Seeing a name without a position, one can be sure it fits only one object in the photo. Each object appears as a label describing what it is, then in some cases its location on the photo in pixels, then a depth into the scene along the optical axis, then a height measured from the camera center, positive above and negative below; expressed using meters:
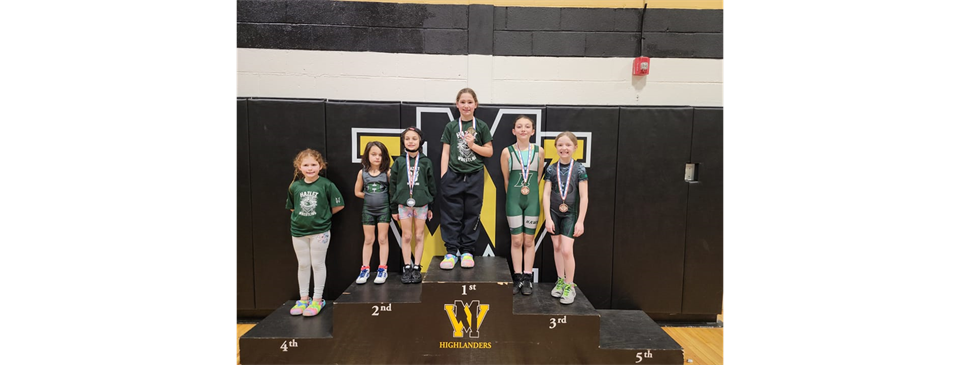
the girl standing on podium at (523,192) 3.01 -0.18
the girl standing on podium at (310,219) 2.97 -0.44
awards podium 2.65 -1.27
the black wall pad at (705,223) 3.36 -0.47
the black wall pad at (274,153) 3.21 +0.13
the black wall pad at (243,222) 3.20 -0.52
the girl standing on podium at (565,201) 2.90 -0.24
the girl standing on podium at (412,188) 3.02 -0.16
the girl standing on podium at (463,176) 3.02 -0.05
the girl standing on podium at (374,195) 3.05 -0.23
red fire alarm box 3.39 +1.07
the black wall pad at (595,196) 3.27 -0.22
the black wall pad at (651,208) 3.33 -0.33
